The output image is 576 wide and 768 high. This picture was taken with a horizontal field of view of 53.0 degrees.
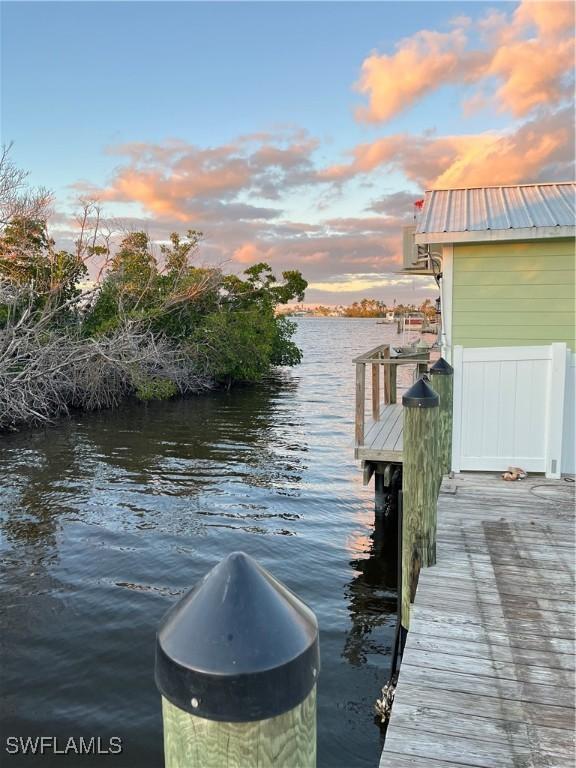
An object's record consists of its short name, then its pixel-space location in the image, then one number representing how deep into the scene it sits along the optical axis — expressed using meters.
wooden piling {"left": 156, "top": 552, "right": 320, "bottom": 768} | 0.86
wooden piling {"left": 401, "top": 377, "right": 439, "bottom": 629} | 4.48
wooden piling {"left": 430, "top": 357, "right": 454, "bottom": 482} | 6.38
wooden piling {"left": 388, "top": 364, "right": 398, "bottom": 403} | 11.47
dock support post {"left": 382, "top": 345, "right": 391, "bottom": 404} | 11.04
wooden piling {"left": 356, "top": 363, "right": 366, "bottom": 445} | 7.93
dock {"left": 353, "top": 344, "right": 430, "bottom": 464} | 7.95
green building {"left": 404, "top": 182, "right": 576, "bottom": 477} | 6.57
